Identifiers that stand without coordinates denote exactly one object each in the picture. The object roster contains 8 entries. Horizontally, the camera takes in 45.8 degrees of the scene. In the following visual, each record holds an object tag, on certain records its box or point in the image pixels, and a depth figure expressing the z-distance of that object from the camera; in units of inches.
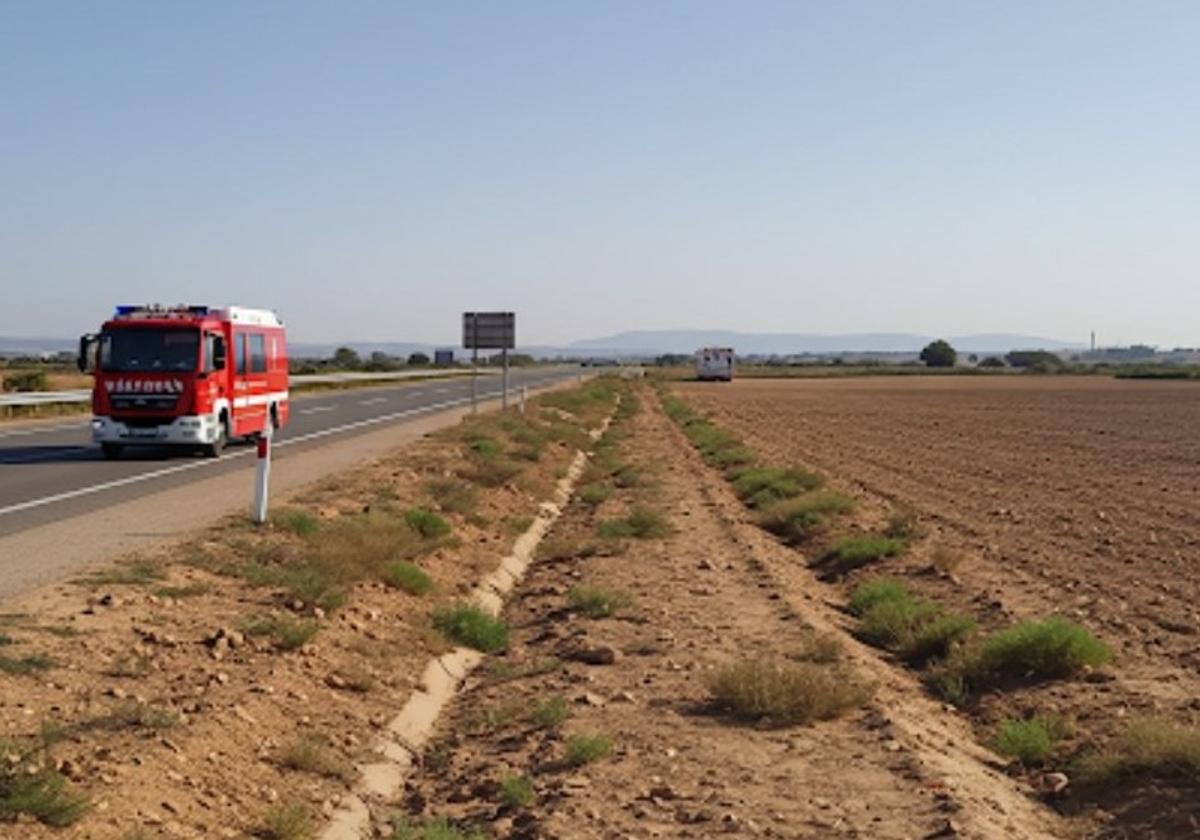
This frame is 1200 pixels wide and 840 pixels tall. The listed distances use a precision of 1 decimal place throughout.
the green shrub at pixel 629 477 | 1031.0
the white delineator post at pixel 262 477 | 630.5
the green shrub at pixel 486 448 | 1085.8
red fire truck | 991.6
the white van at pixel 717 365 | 4820.4
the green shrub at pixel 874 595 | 558.9
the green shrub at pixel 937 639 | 480.1
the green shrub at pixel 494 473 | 935.7
